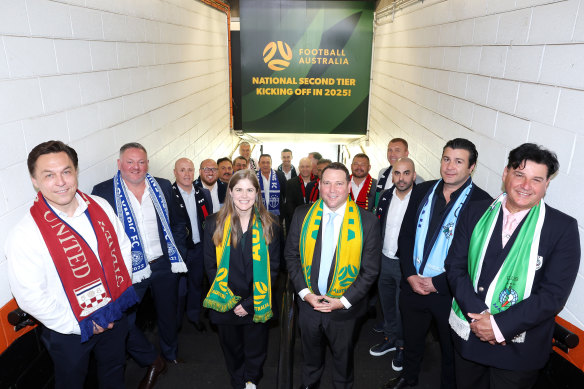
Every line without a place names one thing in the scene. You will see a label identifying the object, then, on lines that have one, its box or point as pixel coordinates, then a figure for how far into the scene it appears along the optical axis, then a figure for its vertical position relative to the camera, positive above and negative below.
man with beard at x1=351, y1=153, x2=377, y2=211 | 3.99 -1.12
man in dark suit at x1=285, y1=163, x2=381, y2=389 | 2.25 -1.14
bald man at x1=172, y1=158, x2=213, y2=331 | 3.23 -1.40
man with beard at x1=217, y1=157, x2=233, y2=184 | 4.18 -1.03
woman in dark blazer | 2.35 -1.13
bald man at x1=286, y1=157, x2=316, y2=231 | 4.61 -1.39
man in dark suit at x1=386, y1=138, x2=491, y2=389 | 2.27 -1.05
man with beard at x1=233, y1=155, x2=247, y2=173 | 4.73 -1.07
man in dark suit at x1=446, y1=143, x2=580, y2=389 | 1.63 -0.86
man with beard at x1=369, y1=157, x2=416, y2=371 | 2.76 -1.26
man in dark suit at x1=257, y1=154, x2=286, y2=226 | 4.93 -1.41
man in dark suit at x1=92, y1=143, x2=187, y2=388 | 2.53 -1.15
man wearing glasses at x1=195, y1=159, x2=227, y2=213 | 3.57 -1.02
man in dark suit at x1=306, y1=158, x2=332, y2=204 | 4.39 -1.28
